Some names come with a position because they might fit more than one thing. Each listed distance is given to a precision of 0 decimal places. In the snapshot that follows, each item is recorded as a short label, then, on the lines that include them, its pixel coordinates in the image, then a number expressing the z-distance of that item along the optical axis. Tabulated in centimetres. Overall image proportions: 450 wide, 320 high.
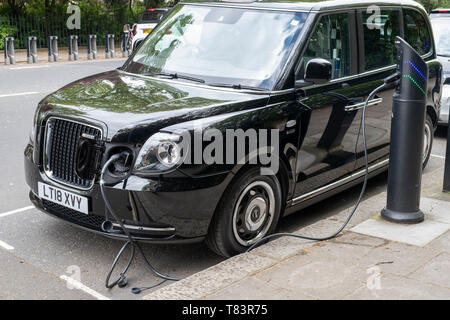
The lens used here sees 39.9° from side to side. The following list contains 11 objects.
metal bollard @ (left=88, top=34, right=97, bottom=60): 2306
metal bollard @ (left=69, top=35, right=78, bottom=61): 2189
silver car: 935
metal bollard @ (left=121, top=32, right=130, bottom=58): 2566
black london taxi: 416
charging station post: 494
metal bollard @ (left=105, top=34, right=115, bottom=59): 2414
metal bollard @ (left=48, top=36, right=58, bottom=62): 2084
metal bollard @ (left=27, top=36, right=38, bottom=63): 1998
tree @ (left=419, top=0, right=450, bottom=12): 3828
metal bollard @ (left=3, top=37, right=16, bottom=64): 1923
